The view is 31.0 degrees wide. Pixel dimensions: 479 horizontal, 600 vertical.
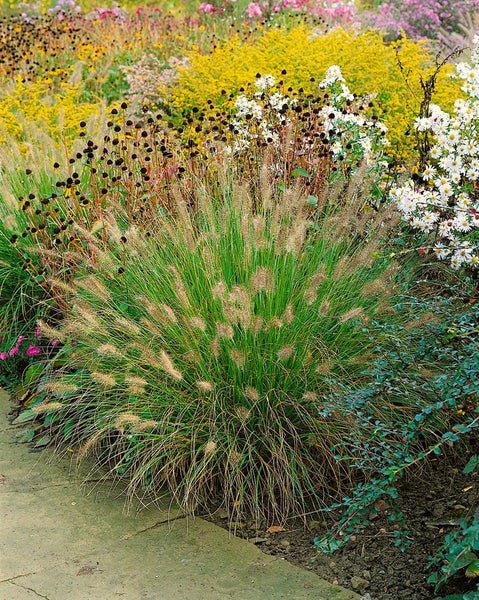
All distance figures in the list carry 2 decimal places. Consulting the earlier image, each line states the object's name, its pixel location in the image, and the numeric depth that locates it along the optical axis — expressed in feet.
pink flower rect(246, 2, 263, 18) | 41.30
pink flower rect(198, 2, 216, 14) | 42.83
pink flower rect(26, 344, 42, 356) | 14.08
